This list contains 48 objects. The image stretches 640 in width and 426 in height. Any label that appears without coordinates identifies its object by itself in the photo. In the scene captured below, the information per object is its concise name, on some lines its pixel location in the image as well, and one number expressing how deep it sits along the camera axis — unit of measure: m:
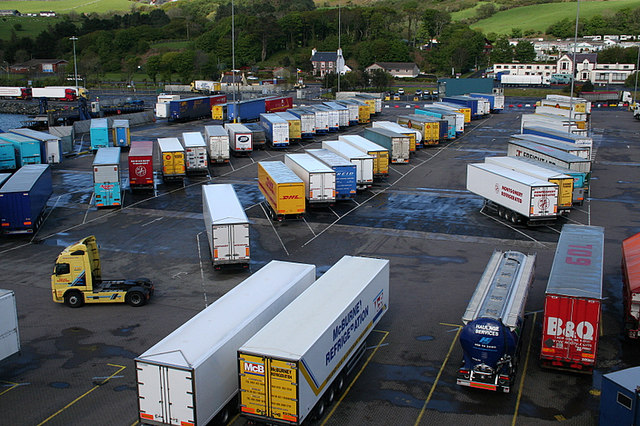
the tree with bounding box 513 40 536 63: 187.12
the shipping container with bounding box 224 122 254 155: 67.81
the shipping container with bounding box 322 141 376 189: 50.62
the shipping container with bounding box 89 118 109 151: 70.19
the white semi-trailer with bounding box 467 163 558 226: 39.94
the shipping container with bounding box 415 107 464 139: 80.06
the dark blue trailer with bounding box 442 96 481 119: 102.80
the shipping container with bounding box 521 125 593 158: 58.66
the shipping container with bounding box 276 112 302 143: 76.71
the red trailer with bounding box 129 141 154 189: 50.78
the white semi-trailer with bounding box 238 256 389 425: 17.33
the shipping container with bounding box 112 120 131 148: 73.75
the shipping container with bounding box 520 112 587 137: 71.19
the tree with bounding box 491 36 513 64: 187.62
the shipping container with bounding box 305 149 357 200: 46.75
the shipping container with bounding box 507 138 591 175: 48.31
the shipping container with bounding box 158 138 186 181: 53.72
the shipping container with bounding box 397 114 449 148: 74.31
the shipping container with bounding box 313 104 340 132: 84.68
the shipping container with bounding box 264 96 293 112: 97.88
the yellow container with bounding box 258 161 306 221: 41.78
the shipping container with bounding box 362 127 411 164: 62.84
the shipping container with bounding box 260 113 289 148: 72.50
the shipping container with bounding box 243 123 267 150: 72.94
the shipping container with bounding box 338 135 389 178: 54.53
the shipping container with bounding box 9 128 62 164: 63.30
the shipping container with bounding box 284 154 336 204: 44.36
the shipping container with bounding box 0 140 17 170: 58.06
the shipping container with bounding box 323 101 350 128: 88.50
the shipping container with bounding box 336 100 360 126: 92.44
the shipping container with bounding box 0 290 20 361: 21.70
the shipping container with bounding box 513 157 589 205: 45.31
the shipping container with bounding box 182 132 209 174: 57.00
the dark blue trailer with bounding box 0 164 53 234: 39.09
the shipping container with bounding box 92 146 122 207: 45.34
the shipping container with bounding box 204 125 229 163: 63.22
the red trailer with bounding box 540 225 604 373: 21.03
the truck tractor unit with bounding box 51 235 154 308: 28.33
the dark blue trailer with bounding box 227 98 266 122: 90.69
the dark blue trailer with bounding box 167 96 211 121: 96.62
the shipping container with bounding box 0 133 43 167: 59.38
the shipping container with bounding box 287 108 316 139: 79.18
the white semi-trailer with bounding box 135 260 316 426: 17.02
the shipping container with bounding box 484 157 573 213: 41.88
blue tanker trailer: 19.94
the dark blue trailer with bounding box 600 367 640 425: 16.72
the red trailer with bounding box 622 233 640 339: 23.50
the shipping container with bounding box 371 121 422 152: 68.09
